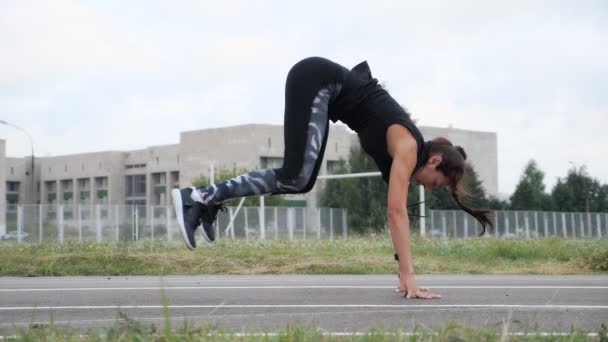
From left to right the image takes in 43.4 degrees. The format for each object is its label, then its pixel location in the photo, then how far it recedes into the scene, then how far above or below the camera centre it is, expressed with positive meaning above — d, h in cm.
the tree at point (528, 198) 7075 +133
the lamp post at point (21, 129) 4661 +609
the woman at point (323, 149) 519 +46
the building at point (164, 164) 7412 +625
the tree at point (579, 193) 7050 +163
